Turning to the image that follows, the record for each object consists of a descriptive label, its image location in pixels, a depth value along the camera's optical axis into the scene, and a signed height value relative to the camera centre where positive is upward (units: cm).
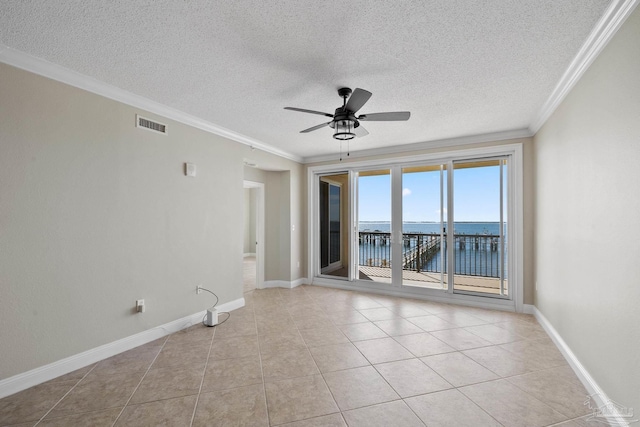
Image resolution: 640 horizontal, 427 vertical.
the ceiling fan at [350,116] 242 +95
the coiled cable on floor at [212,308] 352 -132
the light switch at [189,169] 344 +60
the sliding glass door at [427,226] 432 -18
